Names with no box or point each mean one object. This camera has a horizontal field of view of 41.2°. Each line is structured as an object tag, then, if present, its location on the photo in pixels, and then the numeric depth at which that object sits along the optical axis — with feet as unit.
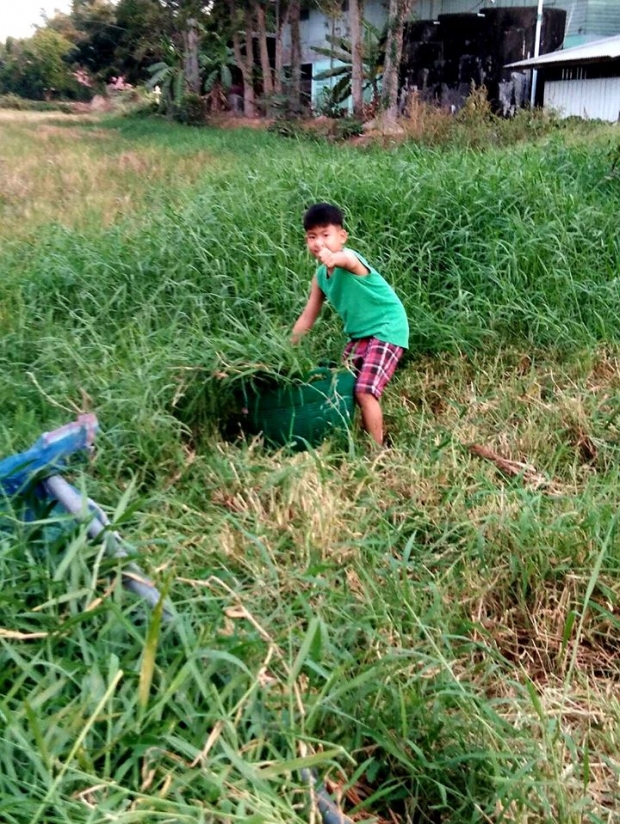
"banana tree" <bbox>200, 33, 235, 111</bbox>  79.51
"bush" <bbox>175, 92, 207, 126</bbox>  73.46
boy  11.39
